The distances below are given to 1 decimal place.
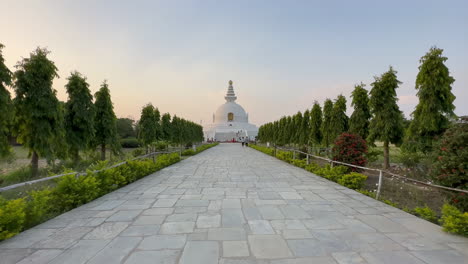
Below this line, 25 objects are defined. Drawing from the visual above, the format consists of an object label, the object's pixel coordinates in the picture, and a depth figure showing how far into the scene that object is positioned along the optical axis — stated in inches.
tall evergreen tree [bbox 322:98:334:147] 613.0
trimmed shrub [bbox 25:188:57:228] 148.4
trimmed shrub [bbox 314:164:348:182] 300.3
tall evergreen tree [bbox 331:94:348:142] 572.4
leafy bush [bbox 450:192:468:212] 151.2
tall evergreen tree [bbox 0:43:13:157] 312.7
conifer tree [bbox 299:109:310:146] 765.9
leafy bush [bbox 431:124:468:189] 153.4
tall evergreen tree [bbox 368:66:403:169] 444.1
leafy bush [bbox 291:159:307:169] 431.5
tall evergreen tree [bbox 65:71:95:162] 462.3
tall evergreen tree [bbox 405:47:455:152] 375.2
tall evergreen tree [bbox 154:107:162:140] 783.1
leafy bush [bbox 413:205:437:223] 160.8
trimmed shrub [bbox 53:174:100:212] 184.9
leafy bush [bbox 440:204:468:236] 130.4
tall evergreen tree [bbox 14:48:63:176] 368.2
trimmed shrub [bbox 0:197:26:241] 126.9
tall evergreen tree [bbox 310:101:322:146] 685.9
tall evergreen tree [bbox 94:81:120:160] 526.9
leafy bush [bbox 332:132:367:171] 308.5
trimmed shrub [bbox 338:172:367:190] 256.5
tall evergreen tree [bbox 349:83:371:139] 504.1
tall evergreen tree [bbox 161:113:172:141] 929.0
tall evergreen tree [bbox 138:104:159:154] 722.8
